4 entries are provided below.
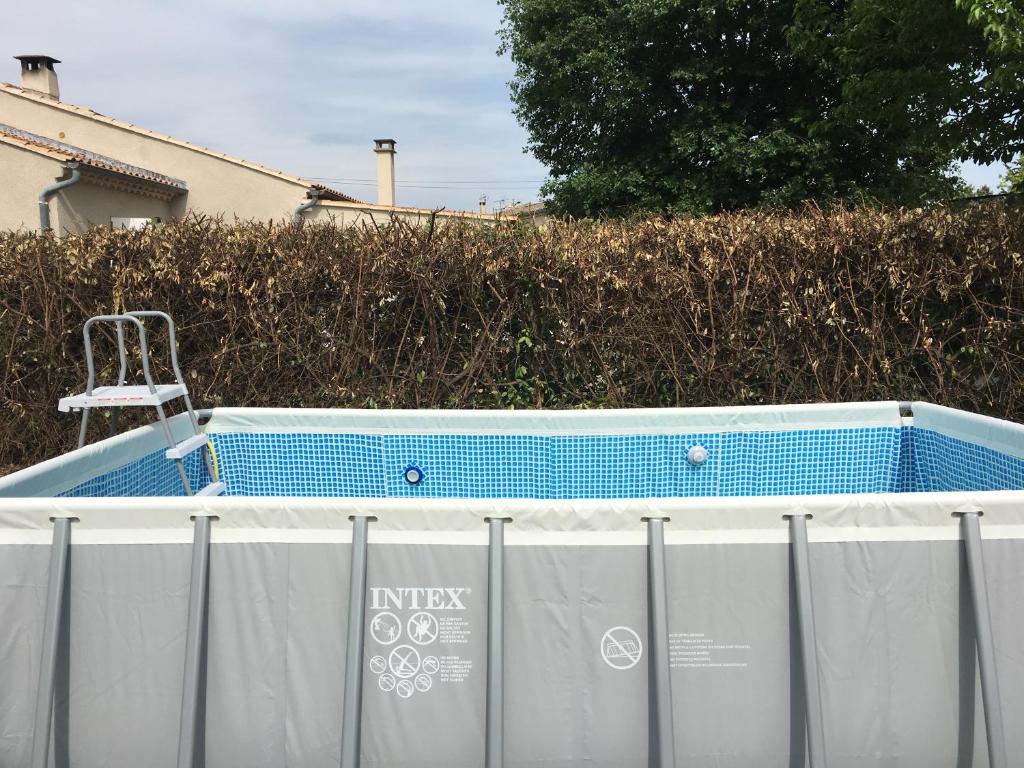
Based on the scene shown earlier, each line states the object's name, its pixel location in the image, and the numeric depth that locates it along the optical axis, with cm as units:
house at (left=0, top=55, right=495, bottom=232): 1747
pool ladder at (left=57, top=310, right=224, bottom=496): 388
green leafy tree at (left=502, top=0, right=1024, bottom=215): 1426
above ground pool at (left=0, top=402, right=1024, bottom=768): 230
